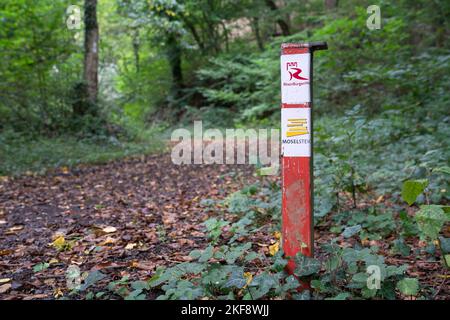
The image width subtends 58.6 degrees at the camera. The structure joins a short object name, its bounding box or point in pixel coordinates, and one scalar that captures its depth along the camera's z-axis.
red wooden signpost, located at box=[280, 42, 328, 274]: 2.43
